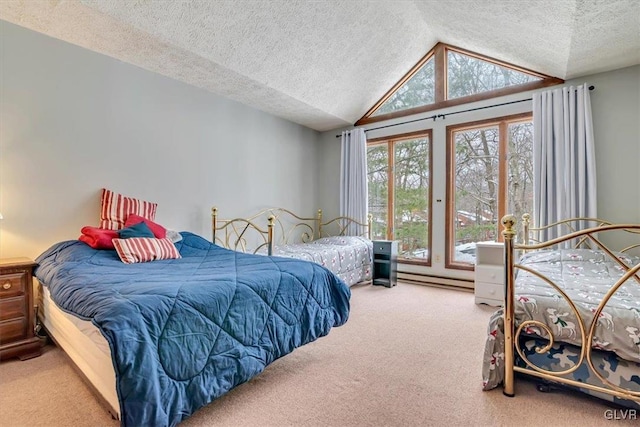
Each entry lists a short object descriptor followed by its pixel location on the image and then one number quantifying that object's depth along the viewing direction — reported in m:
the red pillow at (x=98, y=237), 2.38
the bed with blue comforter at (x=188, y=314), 1.15
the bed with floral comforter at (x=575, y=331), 1.42
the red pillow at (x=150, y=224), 2.76
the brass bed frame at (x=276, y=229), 3.81
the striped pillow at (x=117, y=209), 2.75
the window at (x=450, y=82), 3.70
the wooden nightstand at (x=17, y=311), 2.05
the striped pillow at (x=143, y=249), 2.27
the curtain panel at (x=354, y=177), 4.73
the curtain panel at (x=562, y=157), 3.12
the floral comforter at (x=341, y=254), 3.57
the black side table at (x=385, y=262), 4.11
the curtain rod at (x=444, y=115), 3.63
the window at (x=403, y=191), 4.37
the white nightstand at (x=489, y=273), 3.27
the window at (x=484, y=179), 3.70
